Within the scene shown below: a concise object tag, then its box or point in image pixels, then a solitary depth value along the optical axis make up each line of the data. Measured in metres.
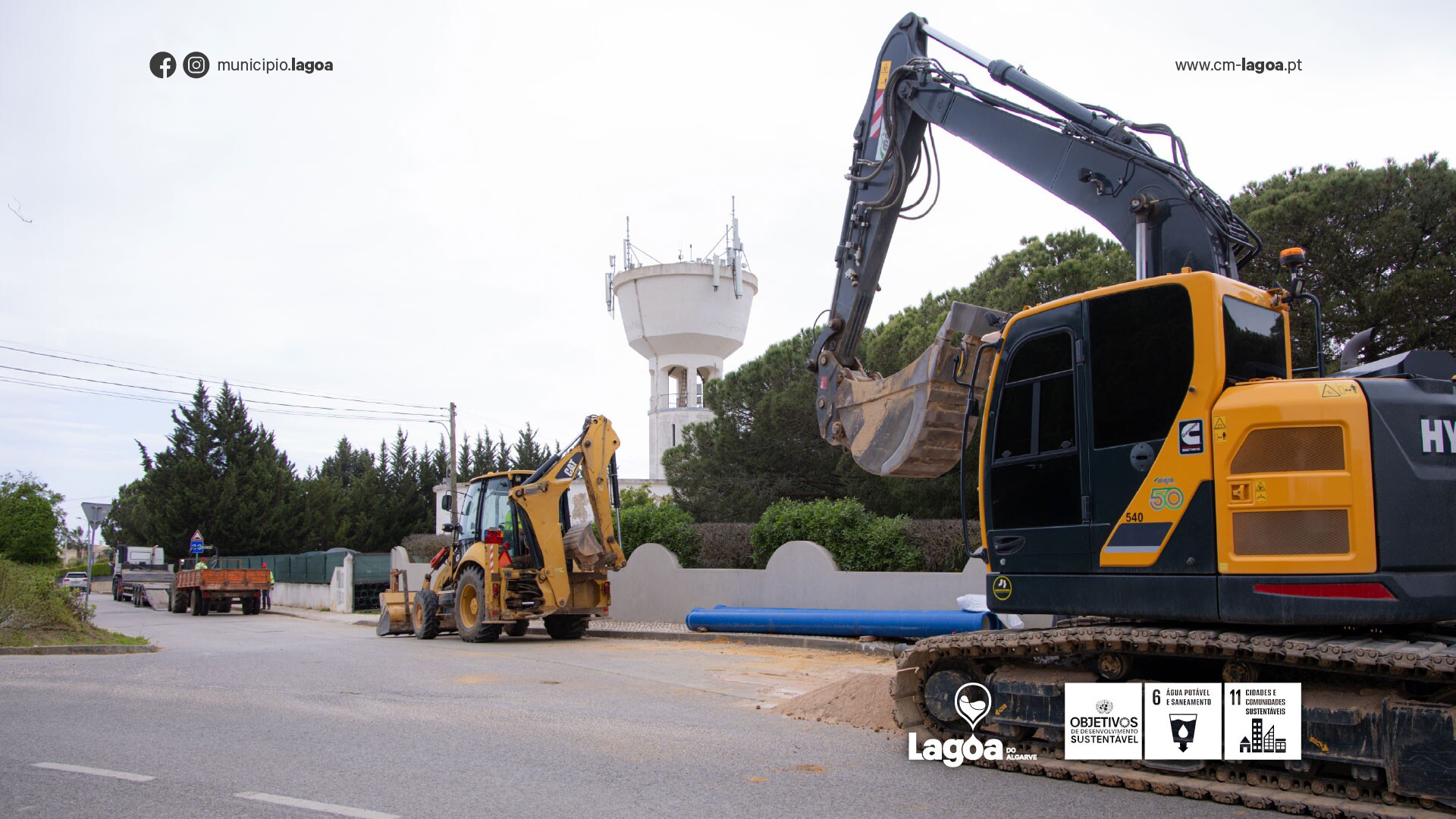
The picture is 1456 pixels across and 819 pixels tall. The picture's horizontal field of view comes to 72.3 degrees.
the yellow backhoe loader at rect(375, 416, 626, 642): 15.87
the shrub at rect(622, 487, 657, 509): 42.31
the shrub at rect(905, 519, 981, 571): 17.45
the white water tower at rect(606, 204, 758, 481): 48.59
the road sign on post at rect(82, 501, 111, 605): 24.38
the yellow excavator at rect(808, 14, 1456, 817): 4.82
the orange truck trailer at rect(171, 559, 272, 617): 30.38
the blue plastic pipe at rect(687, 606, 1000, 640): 12.88
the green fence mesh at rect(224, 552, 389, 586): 30.95
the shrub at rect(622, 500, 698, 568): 21.86
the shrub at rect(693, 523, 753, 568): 21.27
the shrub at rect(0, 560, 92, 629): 15.48
